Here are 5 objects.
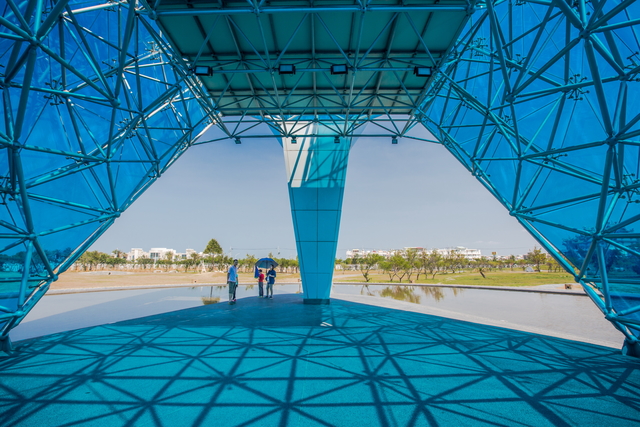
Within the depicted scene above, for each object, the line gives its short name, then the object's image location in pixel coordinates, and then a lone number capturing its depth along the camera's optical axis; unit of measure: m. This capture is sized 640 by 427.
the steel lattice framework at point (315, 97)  9.24
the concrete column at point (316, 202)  20.62
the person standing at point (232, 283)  20.41
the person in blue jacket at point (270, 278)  23.83
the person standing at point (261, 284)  23.81
